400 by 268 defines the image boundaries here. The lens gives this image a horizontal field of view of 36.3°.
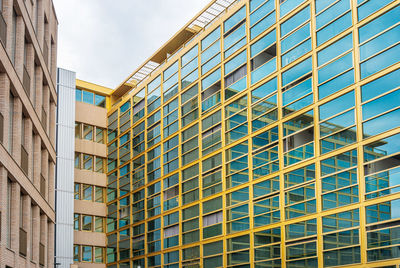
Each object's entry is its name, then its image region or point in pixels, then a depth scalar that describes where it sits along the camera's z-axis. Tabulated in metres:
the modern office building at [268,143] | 31.02
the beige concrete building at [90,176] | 58.25
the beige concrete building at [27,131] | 23.84
